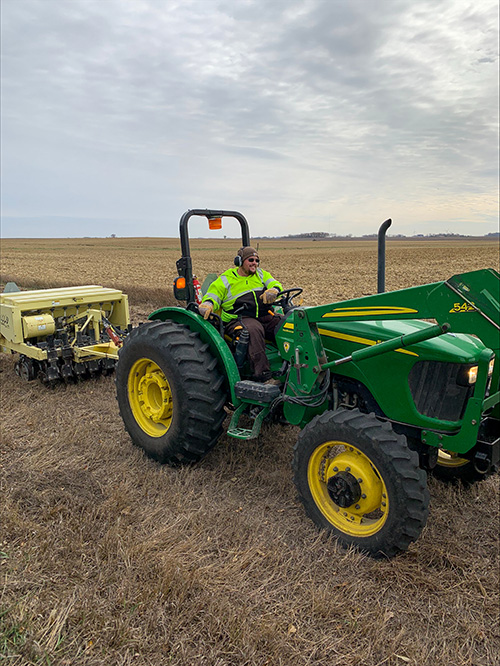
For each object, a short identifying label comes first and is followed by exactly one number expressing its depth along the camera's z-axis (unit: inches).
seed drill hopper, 225.3
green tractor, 107.3
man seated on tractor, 155.0
